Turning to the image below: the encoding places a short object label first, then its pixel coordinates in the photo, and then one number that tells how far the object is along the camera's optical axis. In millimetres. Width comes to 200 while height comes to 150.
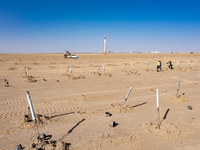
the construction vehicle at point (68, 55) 43125
